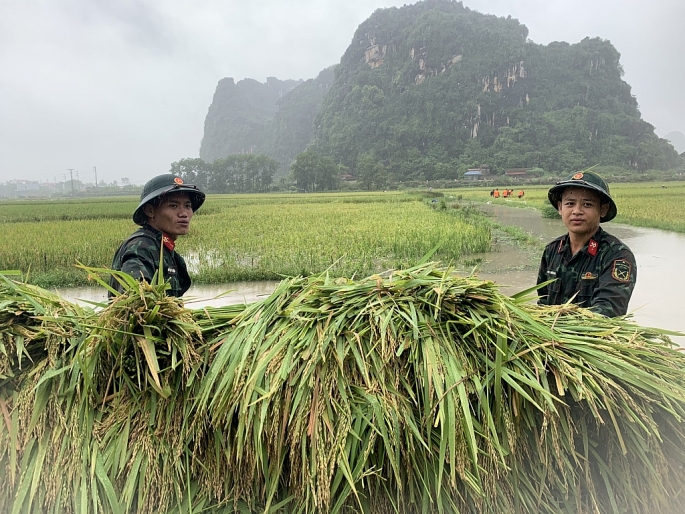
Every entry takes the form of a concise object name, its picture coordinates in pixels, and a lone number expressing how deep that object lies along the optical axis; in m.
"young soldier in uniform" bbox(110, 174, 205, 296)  1.82
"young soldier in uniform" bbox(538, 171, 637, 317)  1.76
